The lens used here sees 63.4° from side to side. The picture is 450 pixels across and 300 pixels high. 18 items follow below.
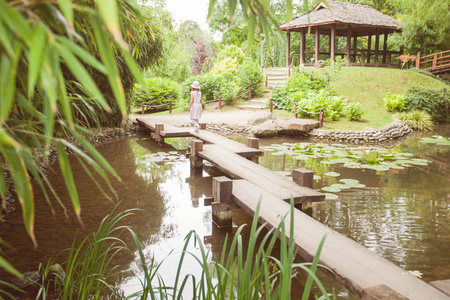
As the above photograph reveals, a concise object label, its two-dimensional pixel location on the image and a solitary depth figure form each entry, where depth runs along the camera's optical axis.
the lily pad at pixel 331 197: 5.29
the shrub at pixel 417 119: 12.70
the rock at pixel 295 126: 11.15
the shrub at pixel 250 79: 17.55
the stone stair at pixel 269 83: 15.80
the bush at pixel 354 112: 12.26
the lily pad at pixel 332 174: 6.50
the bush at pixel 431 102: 14.05
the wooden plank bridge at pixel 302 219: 2.19
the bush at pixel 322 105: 12.34
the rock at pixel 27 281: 2.98
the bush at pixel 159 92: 17.27
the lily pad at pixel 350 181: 5.97
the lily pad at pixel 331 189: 5.61
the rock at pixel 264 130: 11.20
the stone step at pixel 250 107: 15.29
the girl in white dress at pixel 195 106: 9.06
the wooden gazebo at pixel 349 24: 19.17
